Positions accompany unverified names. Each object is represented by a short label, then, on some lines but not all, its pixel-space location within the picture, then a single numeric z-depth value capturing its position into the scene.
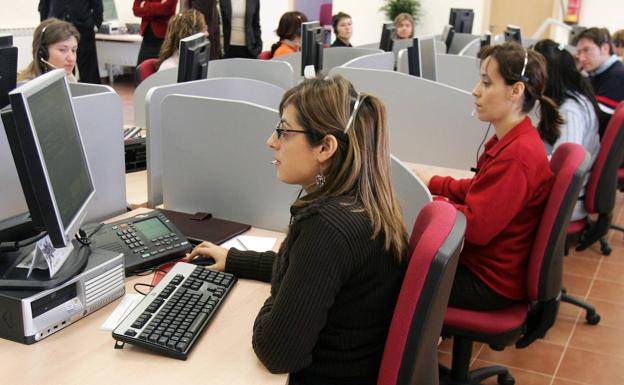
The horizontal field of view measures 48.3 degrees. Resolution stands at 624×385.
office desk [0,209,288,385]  1.20
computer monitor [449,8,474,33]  6.75
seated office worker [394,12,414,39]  6.07
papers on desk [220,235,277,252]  1.86
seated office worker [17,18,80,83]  3.11
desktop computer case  1.27
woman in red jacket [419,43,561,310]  1.88
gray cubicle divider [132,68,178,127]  3.21
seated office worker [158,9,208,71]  3.87
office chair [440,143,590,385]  1.81
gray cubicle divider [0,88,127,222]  1.82
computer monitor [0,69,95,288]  1.18
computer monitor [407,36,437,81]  3.33
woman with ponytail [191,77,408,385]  1.22
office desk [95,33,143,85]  8.02
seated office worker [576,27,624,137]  3.79
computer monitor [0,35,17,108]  1.67
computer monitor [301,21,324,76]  3.64
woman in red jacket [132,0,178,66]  5.31
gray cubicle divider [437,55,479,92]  4.27
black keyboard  1.28
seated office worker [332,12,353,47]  5.53
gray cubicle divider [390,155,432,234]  1.79
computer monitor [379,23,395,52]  5.07
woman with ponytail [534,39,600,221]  2.64
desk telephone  1.68
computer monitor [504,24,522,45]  4.54
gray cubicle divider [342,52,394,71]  3.58
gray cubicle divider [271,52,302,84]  4.32
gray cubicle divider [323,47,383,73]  4.52
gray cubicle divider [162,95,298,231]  1.96
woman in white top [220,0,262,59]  5.39
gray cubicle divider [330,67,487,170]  2.95
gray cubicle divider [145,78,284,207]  2.09
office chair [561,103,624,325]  2.67
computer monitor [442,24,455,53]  6.00
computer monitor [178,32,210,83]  2.45
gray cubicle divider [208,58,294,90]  3.51
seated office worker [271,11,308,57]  4.75
